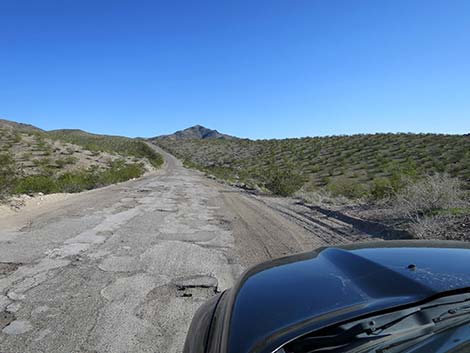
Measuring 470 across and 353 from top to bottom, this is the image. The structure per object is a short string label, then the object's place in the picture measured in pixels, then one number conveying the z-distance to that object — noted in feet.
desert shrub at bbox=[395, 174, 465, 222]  32.30
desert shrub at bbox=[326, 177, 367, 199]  59.82
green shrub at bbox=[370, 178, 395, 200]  45.24
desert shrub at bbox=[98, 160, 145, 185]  71.84
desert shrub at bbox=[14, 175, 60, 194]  50.81
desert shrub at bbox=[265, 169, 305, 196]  64.54
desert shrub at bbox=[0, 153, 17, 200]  40.34
